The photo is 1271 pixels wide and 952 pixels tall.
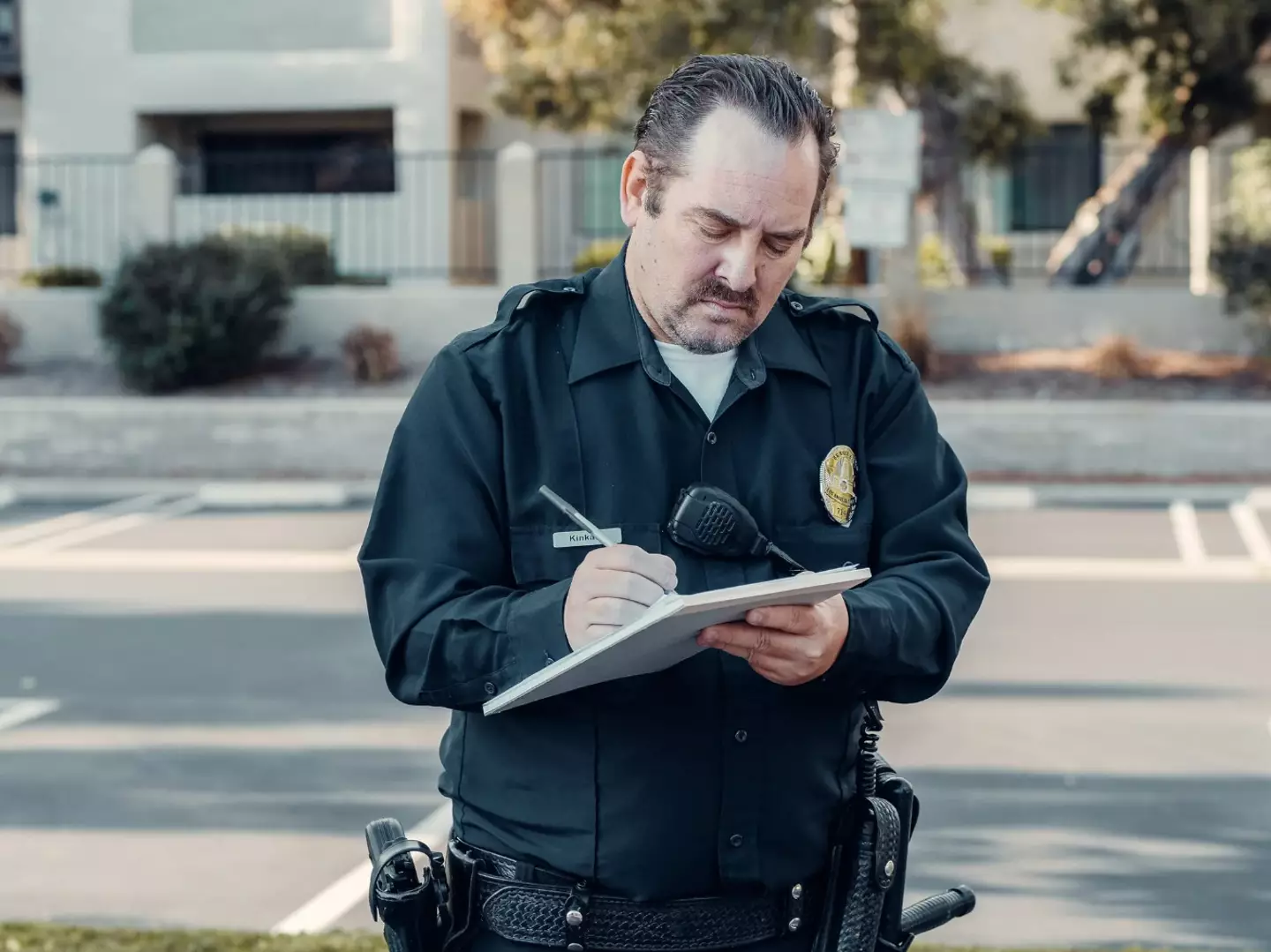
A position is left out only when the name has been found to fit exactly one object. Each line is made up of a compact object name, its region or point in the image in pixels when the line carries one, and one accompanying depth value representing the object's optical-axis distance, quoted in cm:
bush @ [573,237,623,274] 1962
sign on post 1764
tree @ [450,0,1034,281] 1753
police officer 238
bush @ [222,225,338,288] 2003
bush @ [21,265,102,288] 2134
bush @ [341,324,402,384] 1889
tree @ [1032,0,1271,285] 1825
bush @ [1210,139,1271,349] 1831
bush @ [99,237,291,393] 1848
